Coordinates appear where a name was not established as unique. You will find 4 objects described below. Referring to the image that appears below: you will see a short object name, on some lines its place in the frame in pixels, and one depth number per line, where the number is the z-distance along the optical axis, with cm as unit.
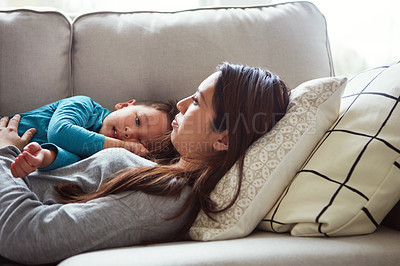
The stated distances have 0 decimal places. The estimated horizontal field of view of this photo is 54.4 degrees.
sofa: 142
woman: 88
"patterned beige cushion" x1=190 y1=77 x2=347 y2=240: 94
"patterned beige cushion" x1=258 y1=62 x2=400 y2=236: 87
